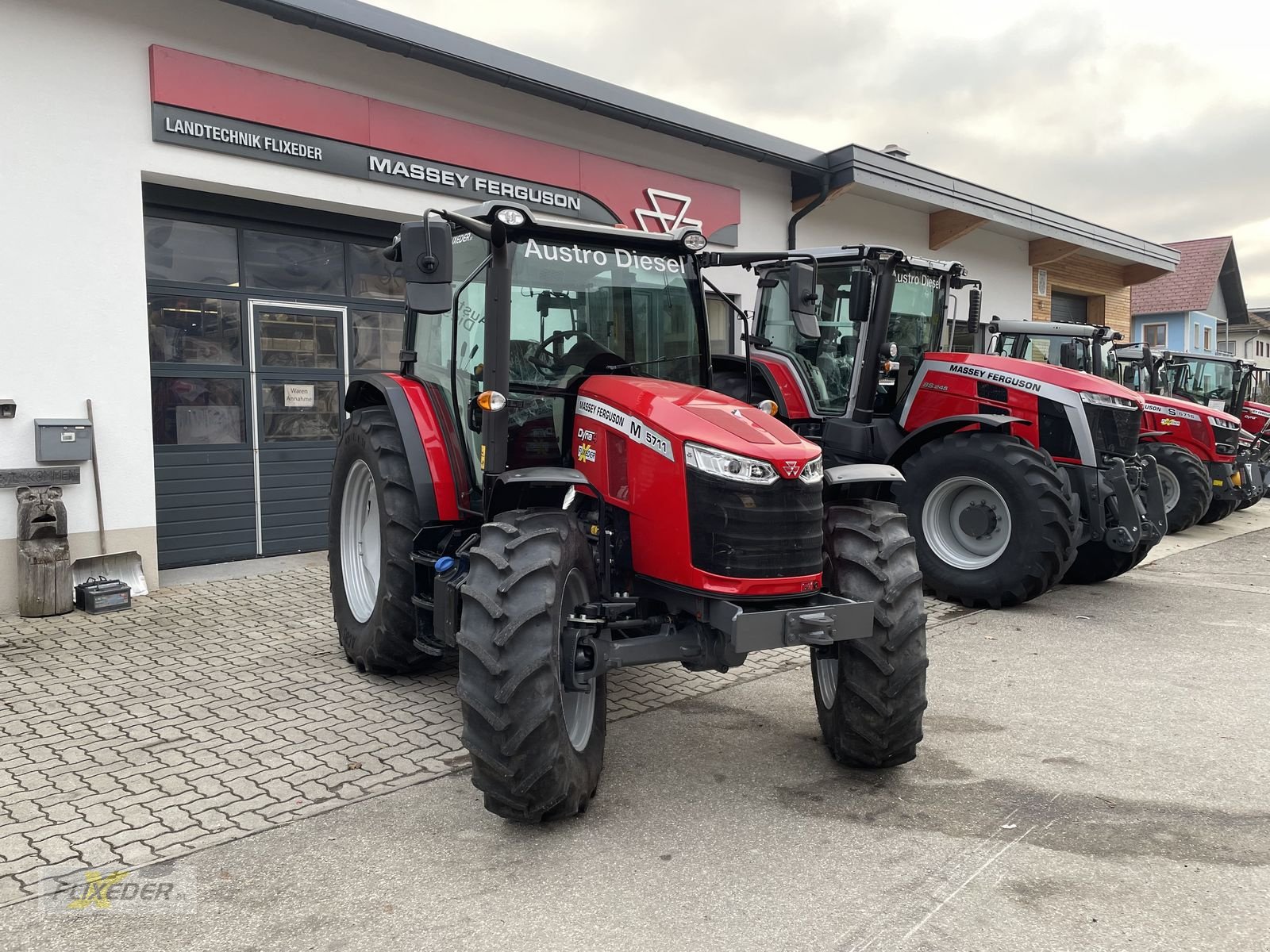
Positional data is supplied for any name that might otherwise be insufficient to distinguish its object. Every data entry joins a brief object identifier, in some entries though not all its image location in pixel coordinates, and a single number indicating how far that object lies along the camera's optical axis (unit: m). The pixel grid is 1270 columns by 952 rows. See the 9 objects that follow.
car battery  6.43
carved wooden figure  6.26
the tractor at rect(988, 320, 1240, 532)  10.48
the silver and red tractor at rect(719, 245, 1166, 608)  6.82
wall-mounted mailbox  6.36
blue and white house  30.89
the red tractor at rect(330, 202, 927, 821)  3.21
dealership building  6.42
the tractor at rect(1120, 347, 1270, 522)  13.82
